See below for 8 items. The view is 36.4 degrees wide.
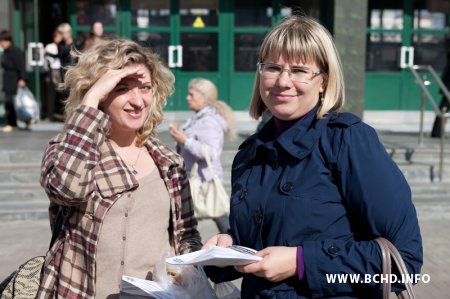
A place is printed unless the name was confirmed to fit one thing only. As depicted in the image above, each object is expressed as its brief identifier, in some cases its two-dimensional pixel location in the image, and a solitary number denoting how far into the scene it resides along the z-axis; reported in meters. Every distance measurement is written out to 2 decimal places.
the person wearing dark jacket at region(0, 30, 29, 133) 11.47
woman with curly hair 2.65
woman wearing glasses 2.07
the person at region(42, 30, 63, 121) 12.31
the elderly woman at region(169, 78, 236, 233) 6.05
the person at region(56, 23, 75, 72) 11.60
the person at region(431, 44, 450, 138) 11.03
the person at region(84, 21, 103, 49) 10.49
